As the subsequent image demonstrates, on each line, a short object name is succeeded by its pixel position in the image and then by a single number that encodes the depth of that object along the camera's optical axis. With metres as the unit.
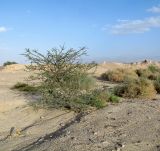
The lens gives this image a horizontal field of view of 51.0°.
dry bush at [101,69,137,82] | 11.91
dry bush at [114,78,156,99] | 7.39
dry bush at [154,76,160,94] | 8.40
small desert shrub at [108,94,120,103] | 6.86
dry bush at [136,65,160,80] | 11.54
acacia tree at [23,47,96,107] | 6.78
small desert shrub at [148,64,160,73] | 13.86
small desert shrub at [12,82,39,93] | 8.06
